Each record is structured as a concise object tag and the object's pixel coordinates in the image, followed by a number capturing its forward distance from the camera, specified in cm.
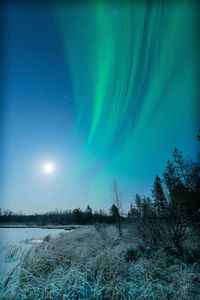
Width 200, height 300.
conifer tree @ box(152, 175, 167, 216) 526
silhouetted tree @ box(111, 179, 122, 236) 1249
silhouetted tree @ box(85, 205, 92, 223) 4125
